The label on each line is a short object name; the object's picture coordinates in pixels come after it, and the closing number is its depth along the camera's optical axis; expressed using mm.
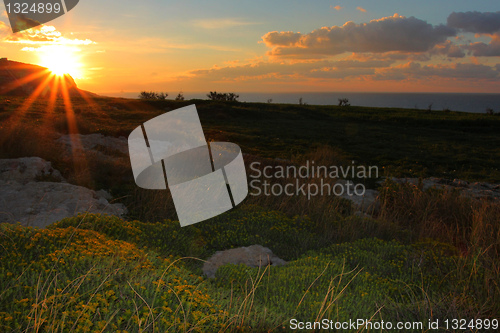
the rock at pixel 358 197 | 9805
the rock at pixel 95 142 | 12423
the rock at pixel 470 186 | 11211
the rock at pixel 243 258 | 5511
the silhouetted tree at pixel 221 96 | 50688
